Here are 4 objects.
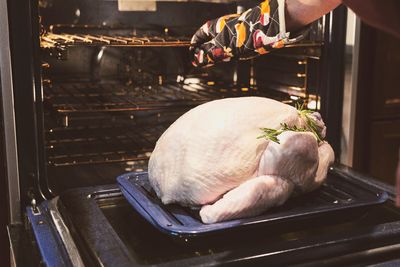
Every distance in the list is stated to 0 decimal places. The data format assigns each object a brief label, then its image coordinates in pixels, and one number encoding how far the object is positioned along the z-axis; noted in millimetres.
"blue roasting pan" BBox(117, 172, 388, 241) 963
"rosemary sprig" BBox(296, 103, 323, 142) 1174
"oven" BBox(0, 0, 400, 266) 970
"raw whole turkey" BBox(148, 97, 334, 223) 1010
